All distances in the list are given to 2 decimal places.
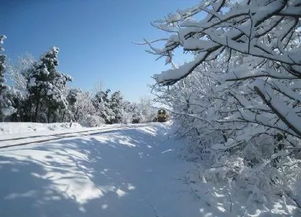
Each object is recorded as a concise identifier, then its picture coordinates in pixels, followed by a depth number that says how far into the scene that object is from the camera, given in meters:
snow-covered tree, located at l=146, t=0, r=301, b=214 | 1.56
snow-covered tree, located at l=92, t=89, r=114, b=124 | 39.11
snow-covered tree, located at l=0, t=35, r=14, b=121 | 21.27
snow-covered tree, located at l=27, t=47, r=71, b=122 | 26.28
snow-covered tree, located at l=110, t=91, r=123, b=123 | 43.06
